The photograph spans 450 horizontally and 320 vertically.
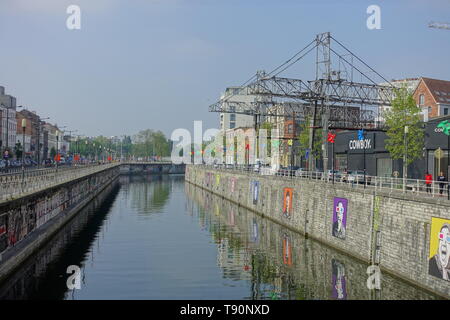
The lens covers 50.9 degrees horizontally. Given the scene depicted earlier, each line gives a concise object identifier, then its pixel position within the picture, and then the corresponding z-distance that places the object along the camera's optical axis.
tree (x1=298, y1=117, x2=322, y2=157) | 79.25
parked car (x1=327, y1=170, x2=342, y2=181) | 41.63
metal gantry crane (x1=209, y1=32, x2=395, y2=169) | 57.50
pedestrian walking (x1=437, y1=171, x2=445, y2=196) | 32.94
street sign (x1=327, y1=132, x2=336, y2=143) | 46.25
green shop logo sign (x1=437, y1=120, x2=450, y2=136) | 31.72
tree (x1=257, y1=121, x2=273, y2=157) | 97.99
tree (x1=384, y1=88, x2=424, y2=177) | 48.81
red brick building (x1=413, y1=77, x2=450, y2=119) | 81.25
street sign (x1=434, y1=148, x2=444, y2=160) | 33.83
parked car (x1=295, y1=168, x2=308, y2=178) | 50.16
